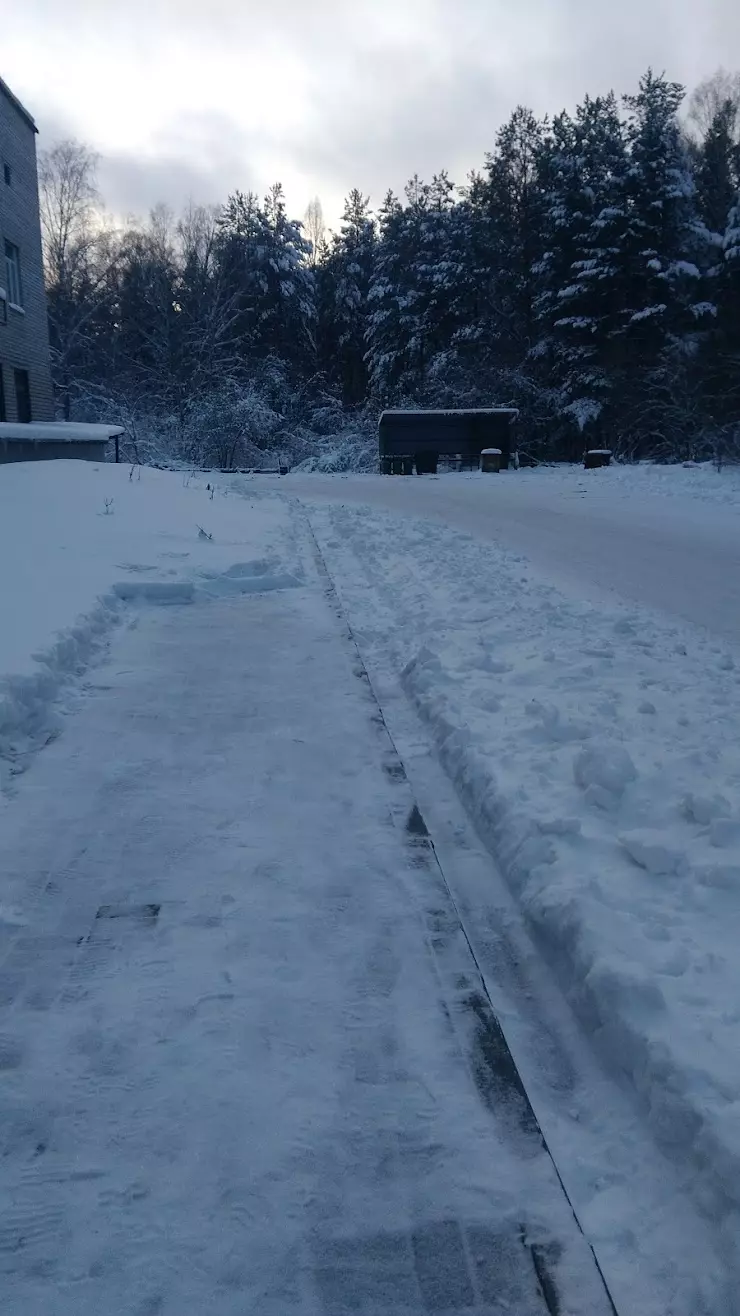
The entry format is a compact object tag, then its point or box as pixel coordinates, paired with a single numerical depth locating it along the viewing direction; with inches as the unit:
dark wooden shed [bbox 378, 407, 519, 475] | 1096.2
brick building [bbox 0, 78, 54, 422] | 847.7
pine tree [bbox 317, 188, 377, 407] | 1918.1
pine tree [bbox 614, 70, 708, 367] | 1278.3
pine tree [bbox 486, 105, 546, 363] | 1499.8
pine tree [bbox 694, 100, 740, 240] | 1386.6
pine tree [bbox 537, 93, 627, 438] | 1318.9
